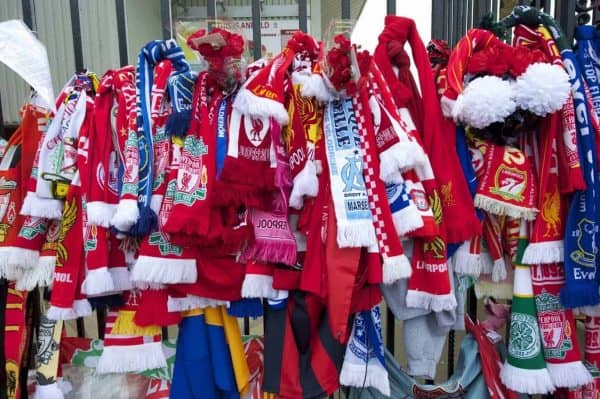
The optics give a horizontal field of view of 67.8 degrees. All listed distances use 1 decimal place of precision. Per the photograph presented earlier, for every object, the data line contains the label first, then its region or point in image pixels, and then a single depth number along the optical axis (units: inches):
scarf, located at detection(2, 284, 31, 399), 46.3
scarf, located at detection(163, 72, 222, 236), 39.1
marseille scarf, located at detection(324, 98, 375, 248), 38.4
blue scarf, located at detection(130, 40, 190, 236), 40.9
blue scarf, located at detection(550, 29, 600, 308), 42.9
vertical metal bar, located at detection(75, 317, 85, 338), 57.3
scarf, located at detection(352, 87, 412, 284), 39.3
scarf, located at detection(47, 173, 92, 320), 41.9
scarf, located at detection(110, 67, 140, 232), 40.1
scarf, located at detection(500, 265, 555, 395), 44.1
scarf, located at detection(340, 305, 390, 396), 42.8
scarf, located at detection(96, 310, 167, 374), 43.2
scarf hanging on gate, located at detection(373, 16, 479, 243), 42.8
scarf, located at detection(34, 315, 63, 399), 44.9
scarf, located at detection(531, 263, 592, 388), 44.6
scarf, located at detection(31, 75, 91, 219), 42.6
